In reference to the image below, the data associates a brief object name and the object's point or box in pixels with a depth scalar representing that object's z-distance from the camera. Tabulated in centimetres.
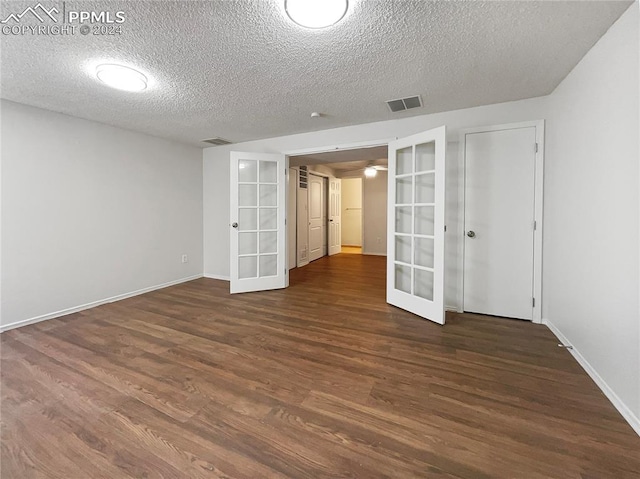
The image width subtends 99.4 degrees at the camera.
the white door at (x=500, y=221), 278
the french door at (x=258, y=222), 392
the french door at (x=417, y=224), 277
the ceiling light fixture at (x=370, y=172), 731
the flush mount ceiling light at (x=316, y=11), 144
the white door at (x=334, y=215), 760
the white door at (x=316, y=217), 653
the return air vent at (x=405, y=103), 274
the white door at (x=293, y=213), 550
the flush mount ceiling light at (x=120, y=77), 212
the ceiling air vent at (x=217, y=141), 428
